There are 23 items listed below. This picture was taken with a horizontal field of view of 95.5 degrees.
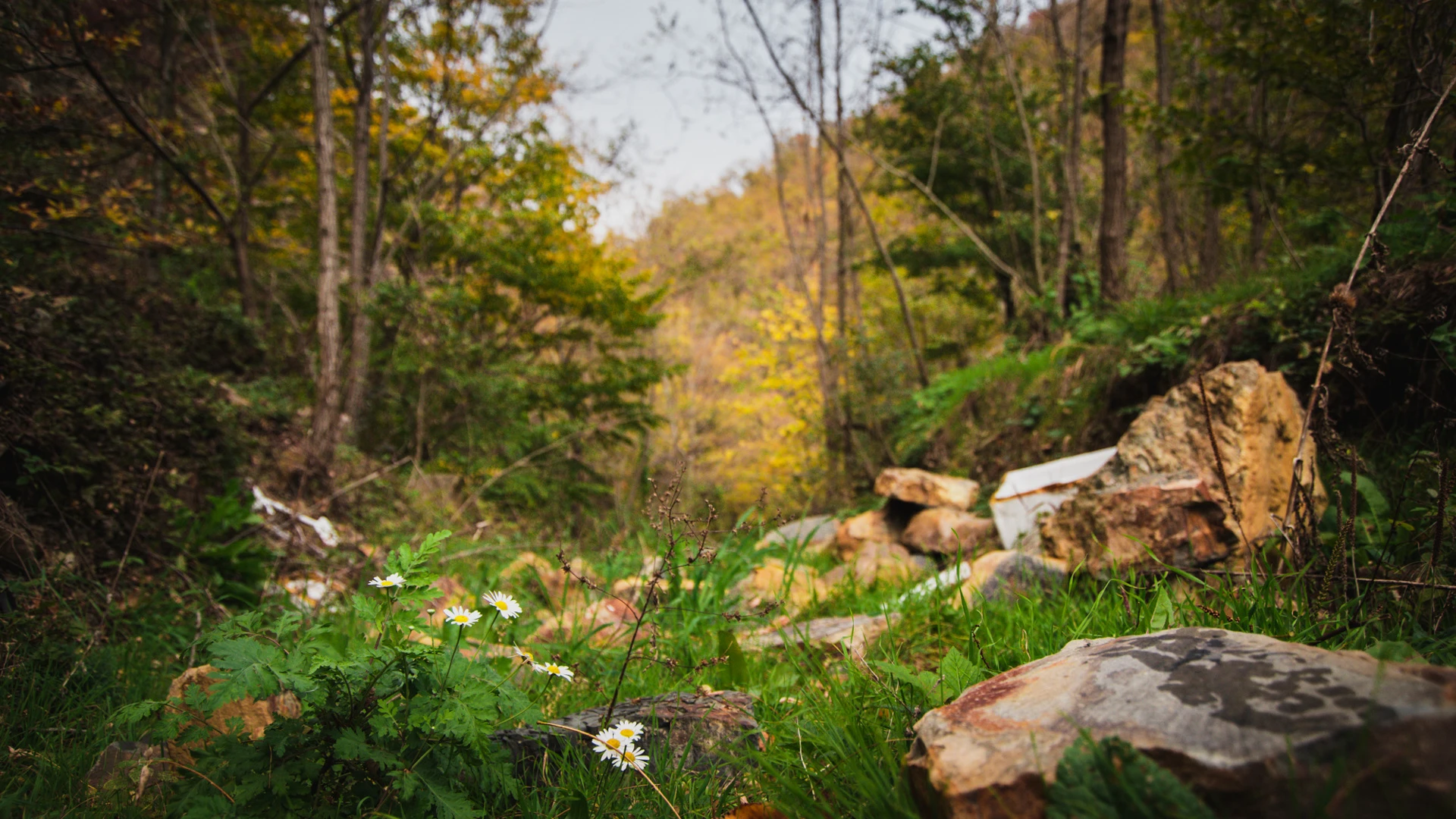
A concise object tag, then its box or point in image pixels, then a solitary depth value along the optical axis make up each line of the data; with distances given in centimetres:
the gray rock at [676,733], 140
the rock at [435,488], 585
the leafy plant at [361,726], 103
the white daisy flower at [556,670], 135
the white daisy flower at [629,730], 131
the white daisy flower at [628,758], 124
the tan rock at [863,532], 423
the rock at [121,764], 128
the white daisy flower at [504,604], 137
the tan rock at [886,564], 297
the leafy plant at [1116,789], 70
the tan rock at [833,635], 188
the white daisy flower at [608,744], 124
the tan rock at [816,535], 449
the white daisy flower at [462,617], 116
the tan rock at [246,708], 142
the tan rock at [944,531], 341
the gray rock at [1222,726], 65
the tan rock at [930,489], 416
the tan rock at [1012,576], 223
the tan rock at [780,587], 265
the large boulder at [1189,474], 211
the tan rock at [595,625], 229
